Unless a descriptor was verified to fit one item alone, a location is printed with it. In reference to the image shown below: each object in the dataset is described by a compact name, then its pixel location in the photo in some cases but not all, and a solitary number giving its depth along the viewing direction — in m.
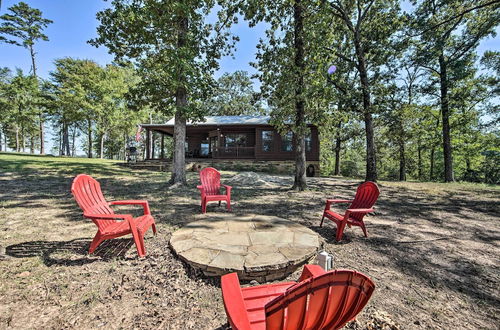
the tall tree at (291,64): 6.99
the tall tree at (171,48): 6.14
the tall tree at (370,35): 9.71
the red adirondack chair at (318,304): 0.88
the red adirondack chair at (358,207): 3.36
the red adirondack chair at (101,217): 2.56
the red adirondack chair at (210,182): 4.96
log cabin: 15.38
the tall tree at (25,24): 18.25
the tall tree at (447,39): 9.84
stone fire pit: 2.21
